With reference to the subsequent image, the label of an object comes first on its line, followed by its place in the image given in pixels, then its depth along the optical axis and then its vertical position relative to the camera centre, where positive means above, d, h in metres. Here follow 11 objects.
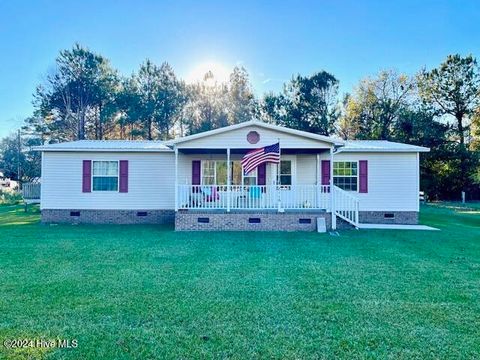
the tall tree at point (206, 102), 29.02 +7.53
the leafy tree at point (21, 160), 31.97 +2.77
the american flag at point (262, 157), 10.53 +0.98
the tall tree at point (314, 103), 27.95 +7.24
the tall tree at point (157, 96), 28.12 +7.80
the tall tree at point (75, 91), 27.08 +7.87
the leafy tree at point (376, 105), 28.30 +7.28
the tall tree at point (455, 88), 28.36 +8.64
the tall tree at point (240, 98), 29.06 +7.94
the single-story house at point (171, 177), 13.44 +0.45
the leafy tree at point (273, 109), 28.98 +6.91
